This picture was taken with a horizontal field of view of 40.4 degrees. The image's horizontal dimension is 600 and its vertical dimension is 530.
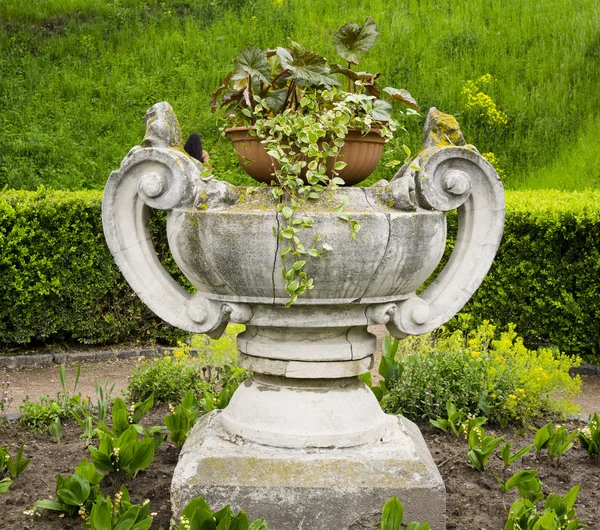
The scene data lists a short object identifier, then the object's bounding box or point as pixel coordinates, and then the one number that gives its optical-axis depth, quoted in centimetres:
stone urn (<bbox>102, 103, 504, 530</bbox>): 318
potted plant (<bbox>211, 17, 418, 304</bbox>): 318
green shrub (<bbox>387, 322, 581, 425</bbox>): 491
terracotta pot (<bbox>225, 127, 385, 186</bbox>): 336
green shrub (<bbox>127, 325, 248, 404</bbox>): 530
